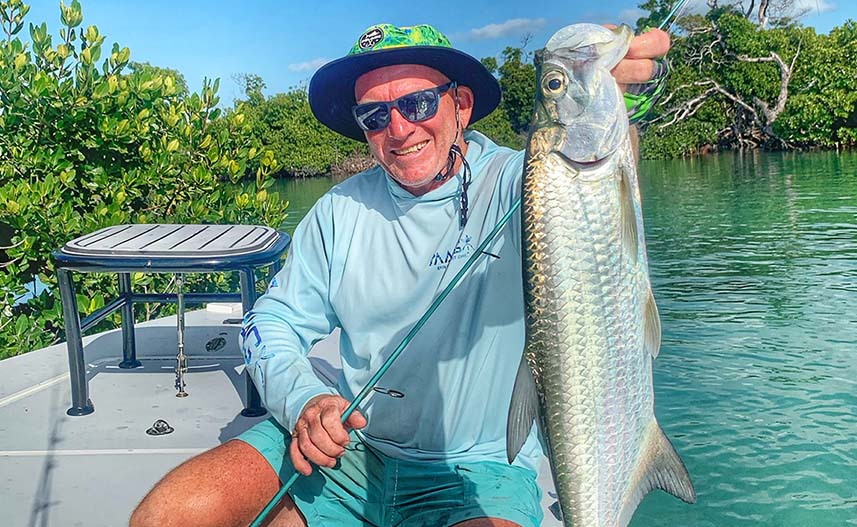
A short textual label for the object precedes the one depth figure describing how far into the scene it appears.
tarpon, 1.78
